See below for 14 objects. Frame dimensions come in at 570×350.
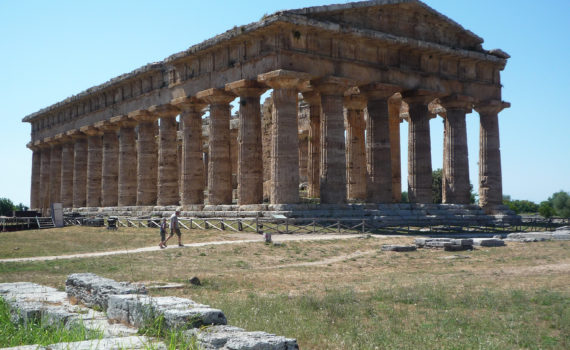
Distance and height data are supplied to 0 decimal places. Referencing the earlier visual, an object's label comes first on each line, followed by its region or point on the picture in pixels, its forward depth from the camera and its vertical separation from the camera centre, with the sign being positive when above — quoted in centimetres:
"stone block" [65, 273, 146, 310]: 1041 -125
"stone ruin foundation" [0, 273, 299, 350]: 725 -145
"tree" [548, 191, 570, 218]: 8369 +170
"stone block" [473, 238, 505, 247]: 2452 -113
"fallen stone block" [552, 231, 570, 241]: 2767 -100
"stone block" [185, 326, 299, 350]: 705 -149
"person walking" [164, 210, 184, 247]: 2470 -19
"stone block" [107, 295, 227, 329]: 813 -132
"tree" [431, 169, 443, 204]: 6995 +363
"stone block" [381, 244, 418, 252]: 2272 -120
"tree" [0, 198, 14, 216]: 7584 +204
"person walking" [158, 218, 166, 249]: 2386 -59
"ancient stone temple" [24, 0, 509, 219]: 3189 +734
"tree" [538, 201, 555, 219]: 7882 +60
